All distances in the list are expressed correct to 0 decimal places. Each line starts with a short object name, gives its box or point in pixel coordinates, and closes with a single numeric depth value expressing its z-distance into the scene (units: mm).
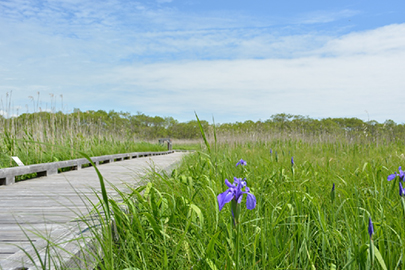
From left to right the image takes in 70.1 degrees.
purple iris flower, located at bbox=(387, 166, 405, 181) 1739
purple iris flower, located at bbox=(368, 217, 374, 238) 1049
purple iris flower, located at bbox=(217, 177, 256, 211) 1019
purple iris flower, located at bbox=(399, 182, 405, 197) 1503
